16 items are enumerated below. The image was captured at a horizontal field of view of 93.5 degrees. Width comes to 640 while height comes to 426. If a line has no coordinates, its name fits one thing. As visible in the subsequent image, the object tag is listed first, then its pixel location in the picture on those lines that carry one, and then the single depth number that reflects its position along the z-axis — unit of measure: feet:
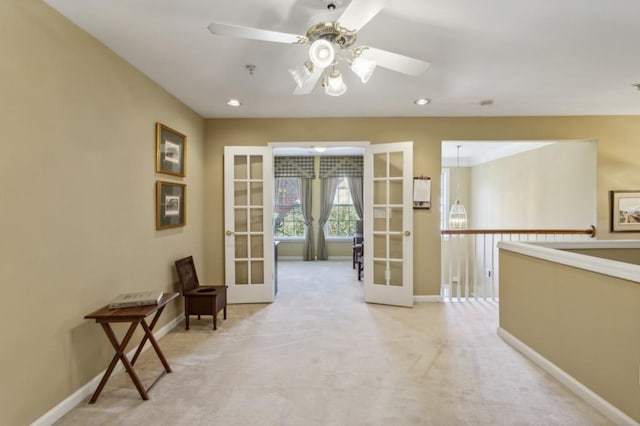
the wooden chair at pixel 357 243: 18.48
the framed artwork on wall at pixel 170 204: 9.50
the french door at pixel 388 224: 12.29
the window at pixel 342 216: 24.02
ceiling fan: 4.63
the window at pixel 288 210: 23.71
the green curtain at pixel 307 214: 23.07
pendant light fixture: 18.52
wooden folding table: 6.23
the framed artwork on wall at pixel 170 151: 9.44
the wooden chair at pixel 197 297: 10.13
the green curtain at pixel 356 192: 23.07
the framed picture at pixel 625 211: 12.55
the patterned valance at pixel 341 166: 22.81
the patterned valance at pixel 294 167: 22.79
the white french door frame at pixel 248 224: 12.81
